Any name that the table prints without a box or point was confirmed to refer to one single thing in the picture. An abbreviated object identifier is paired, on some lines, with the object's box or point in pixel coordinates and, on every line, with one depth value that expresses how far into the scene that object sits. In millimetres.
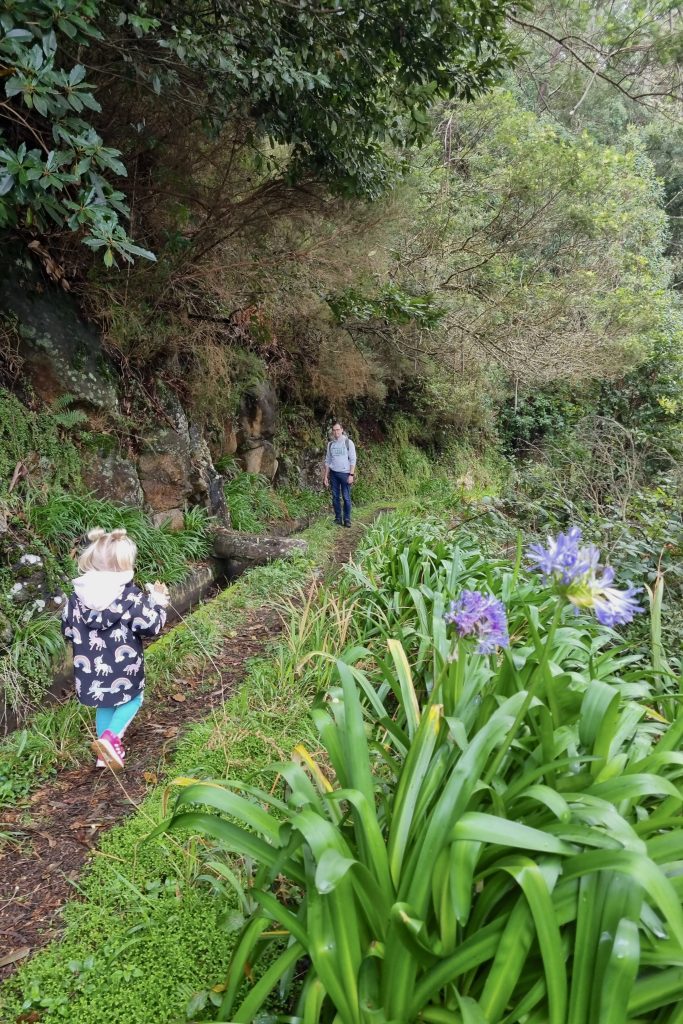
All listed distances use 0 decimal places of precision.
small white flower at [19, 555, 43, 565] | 4406
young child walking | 3084
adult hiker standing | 8648
